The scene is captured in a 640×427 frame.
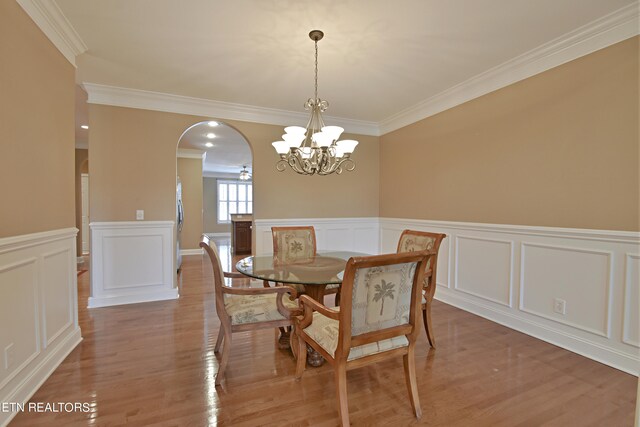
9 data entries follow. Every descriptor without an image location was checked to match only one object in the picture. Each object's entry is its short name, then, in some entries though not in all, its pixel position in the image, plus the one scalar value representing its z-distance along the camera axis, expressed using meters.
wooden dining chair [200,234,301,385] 1.95
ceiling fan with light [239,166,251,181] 9.66
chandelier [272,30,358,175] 2.32
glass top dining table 2.01
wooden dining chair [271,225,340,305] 3.13
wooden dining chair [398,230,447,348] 2.39
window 11.88
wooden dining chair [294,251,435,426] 1.46
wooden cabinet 7.64
